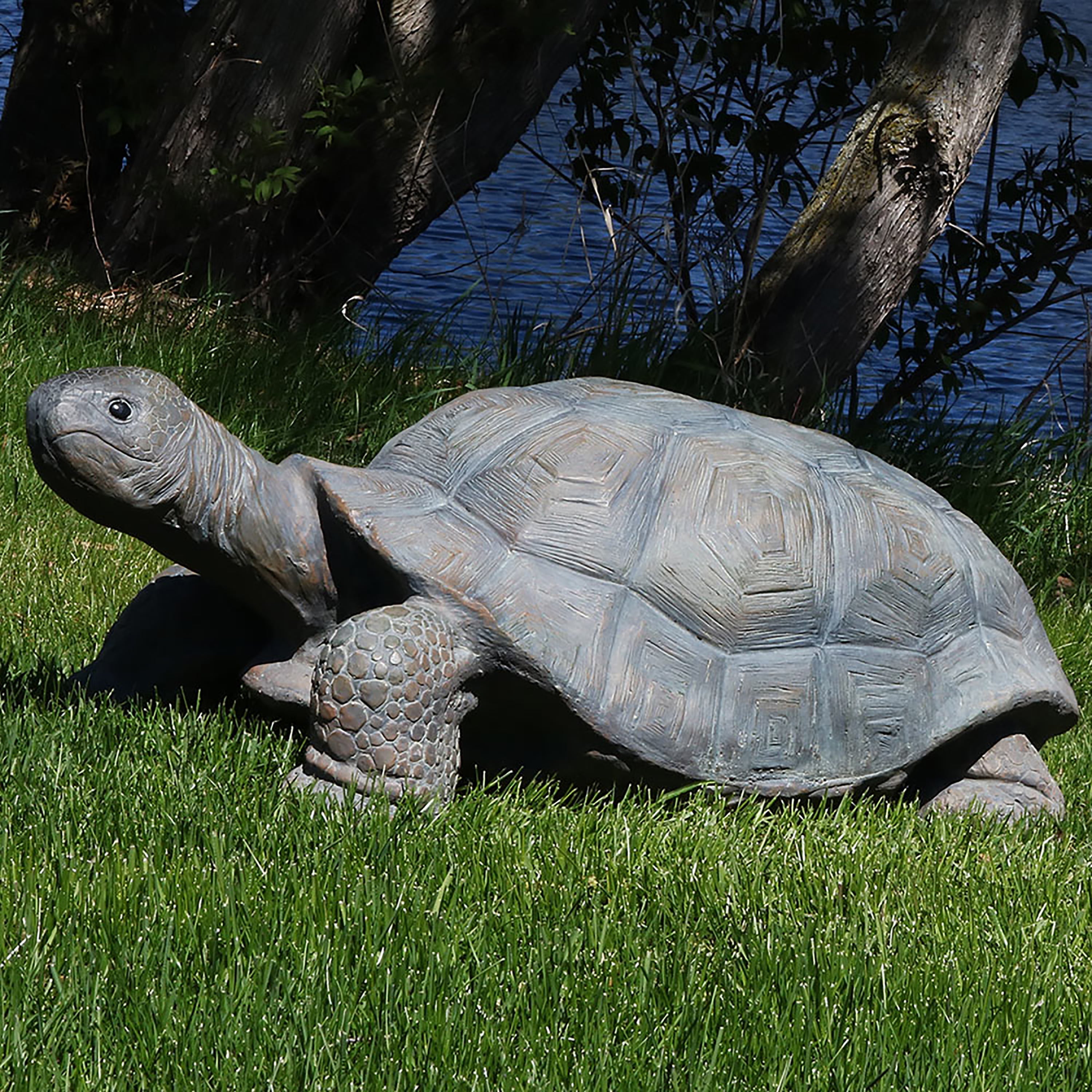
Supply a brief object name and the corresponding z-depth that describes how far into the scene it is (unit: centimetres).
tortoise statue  705
